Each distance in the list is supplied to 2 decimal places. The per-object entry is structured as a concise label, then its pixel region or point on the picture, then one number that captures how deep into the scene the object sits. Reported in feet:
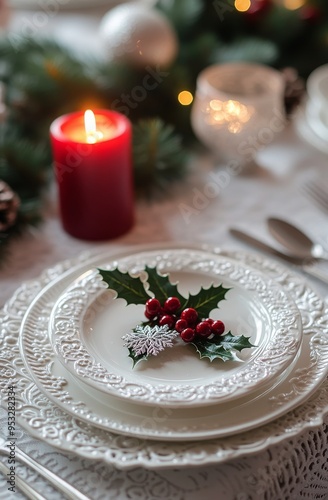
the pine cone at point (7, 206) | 2.96
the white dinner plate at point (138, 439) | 1.84
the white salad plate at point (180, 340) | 1.95
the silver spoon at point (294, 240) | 2.84
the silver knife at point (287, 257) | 2.74
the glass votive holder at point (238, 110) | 3.42
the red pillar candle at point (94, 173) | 2.96
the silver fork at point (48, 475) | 1.84
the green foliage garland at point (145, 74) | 3.42
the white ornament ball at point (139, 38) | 3.74
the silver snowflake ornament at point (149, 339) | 2.10
